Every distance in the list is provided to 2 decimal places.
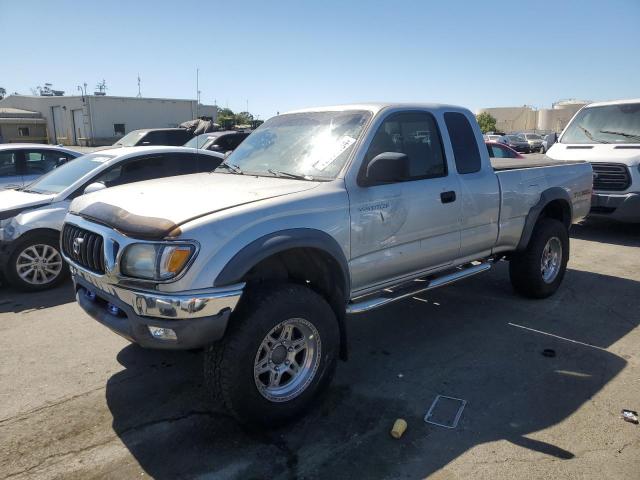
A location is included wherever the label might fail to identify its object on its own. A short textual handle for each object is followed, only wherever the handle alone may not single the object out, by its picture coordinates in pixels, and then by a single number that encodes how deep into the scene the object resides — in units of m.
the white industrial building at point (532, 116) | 84.25
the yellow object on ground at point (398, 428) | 3.16
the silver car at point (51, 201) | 5.97
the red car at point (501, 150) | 13.52
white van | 8.64
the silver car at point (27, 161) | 8.48
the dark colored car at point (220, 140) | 13.48
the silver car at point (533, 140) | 39.49
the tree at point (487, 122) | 74.40
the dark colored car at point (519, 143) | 37.06
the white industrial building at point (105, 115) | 45.12
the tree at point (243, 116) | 62.56
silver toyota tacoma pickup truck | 2.89
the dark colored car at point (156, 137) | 14.81
